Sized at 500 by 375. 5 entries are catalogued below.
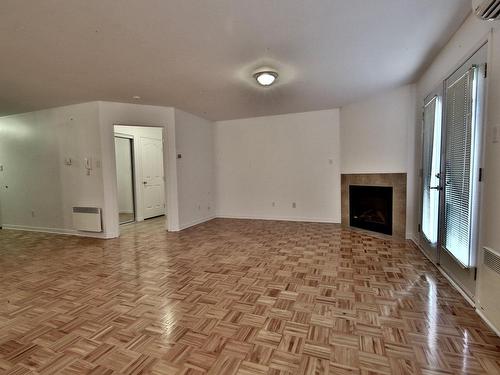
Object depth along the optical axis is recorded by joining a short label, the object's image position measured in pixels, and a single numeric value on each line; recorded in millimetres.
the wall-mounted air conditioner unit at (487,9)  1415
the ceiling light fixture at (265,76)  3014
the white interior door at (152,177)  6371
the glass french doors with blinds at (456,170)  2016
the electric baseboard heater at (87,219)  4531
